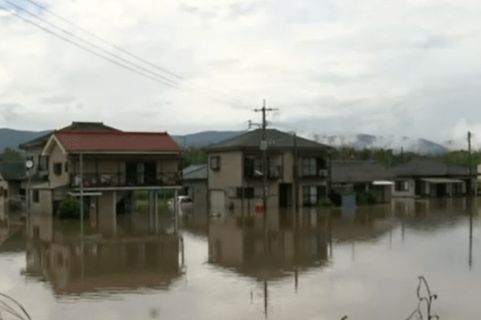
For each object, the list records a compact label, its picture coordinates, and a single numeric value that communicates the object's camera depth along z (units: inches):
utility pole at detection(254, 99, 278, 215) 1533.0
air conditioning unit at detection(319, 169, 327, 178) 1797.4
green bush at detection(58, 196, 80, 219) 1328.7
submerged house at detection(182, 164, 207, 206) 1948.8
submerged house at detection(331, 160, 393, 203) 1946.4
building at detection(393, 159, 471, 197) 2353.6
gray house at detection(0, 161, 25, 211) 1931.0
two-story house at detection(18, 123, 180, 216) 1339.8
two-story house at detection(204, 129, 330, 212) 1707.7
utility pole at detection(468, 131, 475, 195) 2442.2
